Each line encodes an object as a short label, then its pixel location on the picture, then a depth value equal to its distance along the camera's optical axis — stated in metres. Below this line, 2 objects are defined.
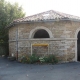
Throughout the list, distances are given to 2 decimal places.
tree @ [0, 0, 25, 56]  13.74
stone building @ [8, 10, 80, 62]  8.40
